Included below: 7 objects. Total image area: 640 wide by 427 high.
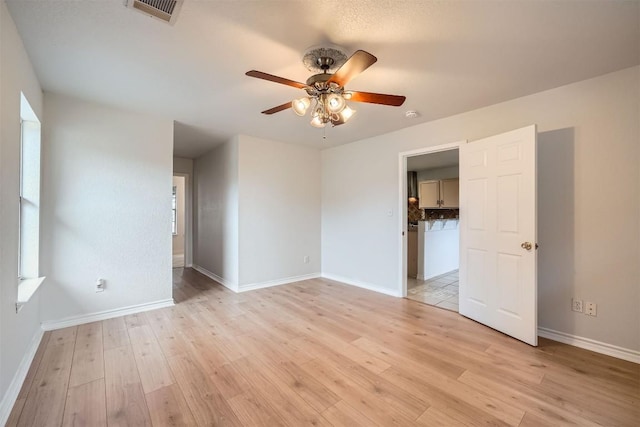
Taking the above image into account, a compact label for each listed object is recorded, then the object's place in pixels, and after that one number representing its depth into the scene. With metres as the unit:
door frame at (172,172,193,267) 6.11
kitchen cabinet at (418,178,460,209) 6.68
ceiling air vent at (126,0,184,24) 1.51
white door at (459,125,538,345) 2.49
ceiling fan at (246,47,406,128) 1.84
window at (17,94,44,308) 2.53
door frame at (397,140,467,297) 3.88
